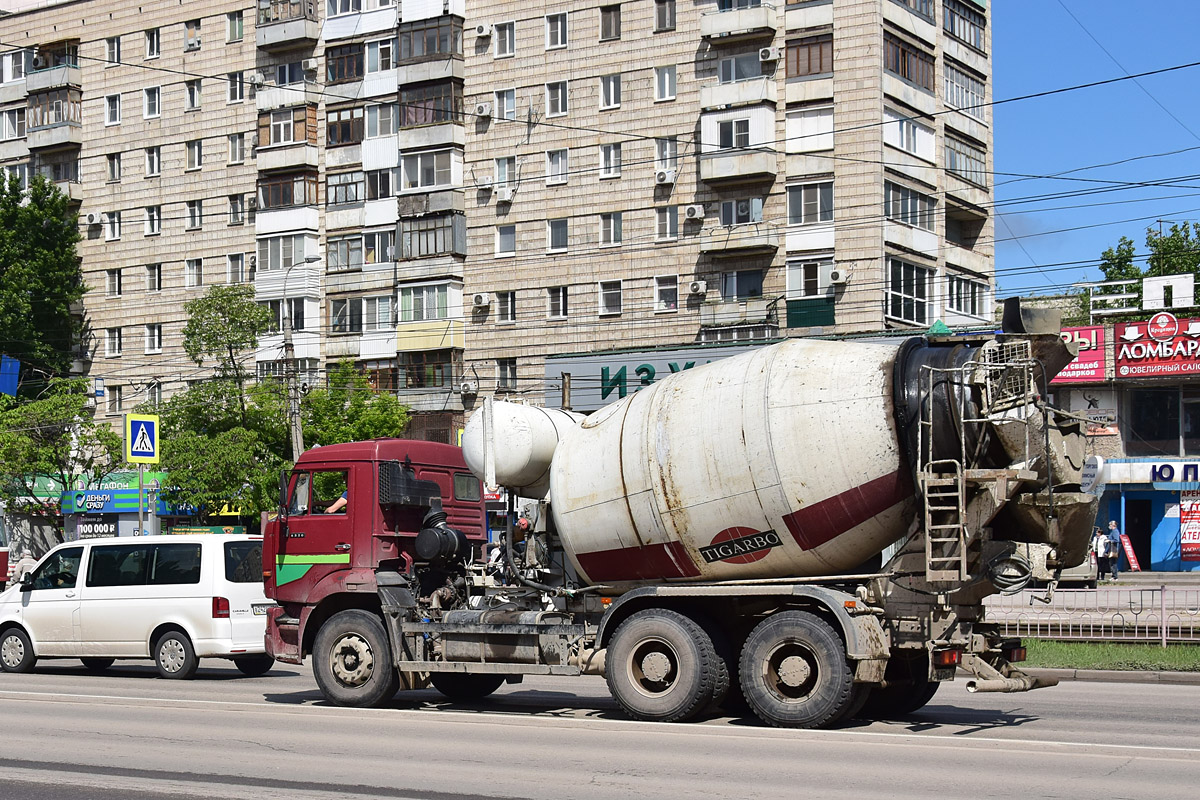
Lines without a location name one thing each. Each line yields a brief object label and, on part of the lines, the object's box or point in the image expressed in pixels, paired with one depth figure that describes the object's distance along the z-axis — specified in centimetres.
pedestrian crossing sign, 2852
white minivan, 1958
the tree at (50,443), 4772
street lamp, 4219
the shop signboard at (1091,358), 4534
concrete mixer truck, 1260
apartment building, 4916
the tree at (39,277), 6253
